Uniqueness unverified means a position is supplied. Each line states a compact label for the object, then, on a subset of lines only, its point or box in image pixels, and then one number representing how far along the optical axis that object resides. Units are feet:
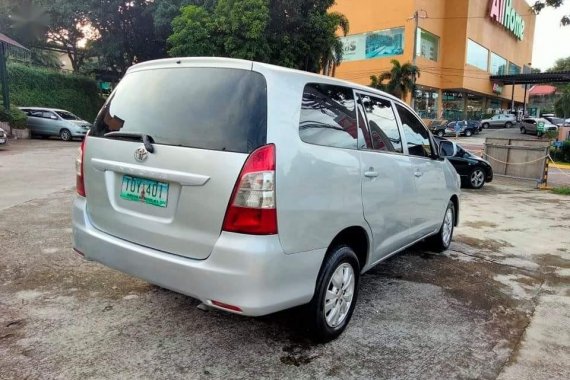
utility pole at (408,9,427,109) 114.38
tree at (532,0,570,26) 29.45
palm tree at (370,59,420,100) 108.06
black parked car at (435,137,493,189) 38.42
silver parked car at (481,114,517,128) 142.41
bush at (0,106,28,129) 64.69
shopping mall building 128.16
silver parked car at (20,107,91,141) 68.13
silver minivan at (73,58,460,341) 8.10
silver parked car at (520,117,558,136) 113.29
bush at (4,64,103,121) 76.64
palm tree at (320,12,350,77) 79.61
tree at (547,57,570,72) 218.59
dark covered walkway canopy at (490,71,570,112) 143.28
